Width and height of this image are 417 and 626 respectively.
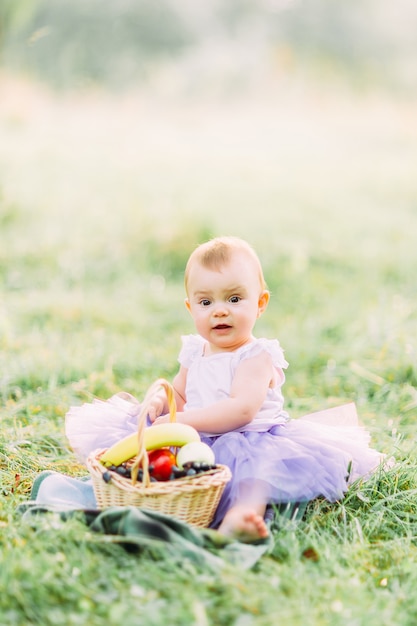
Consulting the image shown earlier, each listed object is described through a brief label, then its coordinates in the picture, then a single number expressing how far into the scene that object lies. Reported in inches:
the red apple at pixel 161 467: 94.5
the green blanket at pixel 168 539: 84.2
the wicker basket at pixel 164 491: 89.7
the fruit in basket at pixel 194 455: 94.5
